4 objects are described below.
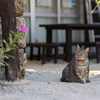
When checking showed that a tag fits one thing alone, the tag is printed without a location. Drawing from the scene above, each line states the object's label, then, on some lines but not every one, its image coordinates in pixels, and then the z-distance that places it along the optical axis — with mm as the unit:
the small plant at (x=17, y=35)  4217
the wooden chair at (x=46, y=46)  11272
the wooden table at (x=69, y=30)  11355
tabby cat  6155
